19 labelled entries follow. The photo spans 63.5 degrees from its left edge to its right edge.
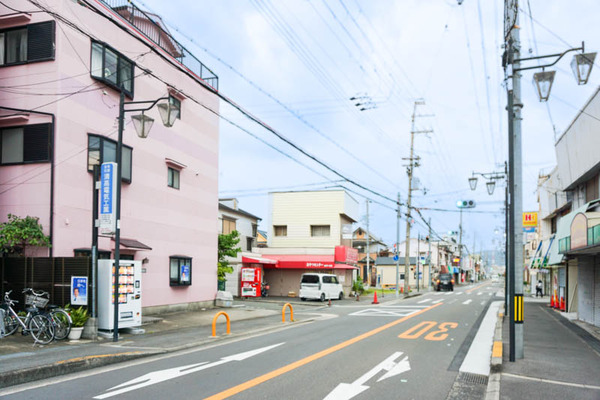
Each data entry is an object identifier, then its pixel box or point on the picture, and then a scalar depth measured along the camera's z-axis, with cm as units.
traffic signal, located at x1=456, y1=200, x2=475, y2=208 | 2882
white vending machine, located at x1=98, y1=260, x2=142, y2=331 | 1405
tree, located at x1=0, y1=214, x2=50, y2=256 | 1437
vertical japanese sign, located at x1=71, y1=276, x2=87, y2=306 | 1387
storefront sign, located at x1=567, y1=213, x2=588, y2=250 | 1565
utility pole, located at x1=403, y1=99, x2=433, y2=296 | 4370
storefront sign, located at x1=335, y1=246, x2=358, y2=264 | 3959
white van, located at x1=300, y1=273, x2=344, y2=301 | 3356
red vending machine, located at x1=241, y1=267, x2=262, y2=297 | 3406
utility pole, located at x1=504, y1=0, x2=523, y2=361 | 1075
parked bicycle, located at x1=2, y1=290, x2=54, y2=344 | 1269
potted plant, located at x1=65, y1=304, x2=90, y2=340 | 1310
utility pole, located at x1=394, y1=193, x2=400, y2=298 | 4276
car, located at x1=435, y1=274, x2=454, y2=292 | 5959
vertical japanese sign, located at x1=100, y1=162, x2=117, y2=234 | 1389
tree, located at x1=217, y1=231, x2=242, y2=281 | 2932
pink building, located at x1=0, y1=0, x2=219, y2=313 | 1552
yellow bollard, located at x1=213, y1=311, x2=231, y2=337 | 1523
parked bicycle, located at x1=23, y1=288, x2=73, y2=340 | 1283
